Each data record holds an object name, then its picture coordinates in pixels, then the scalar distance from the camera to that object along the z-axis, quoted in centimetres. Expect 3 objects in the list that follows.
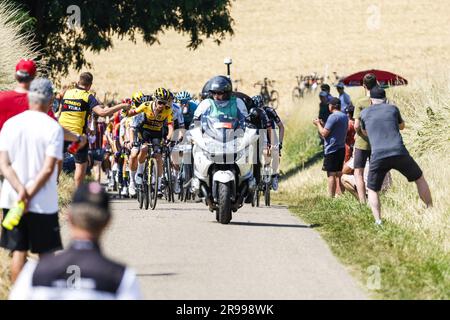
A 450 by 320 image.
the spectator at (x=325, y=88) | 2566
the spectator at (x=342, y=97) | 2642
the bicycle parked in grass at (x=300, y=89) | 4632
